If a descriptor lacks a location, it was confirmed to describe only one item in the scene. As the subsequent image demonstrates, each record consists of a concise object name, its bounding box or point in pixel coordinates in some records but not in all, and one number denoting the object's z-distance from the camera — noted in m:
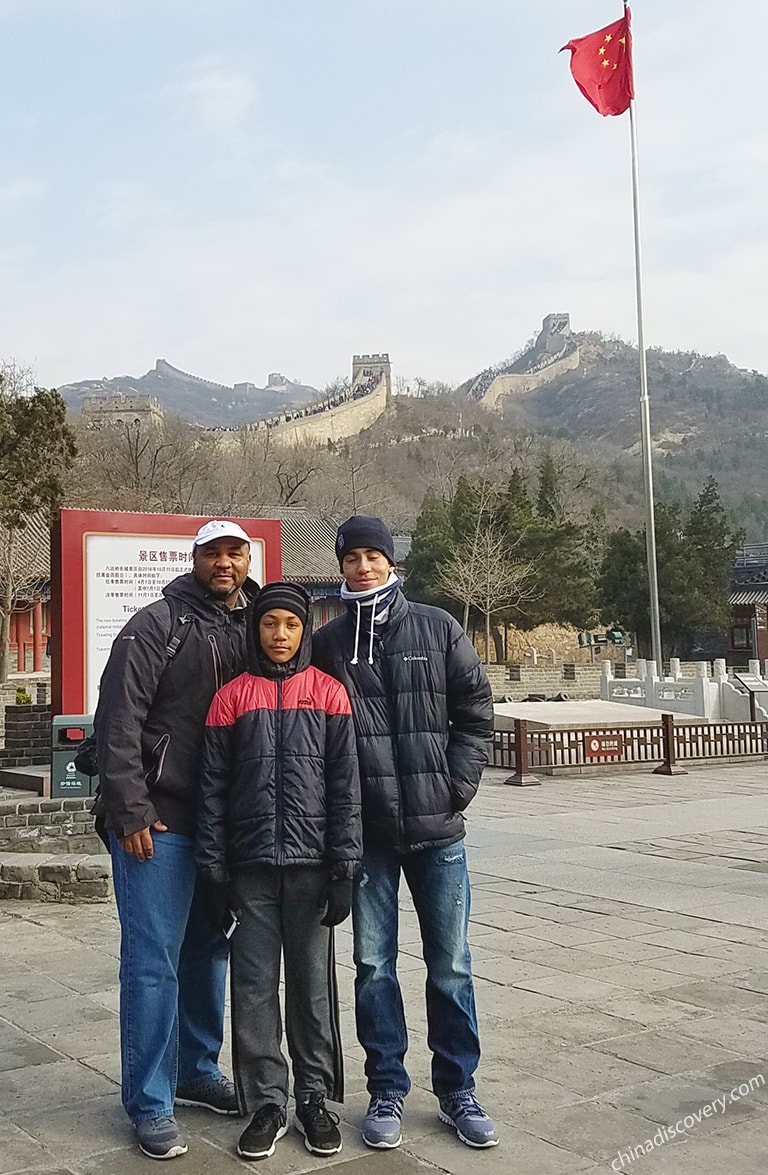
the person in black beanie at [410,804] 3.41
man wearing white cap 3.27
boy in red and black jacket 3.25
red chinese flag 25.92
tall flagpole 25.05
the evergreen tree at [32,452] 19.91
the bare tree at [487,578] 38.56
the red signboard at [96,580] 8.20
